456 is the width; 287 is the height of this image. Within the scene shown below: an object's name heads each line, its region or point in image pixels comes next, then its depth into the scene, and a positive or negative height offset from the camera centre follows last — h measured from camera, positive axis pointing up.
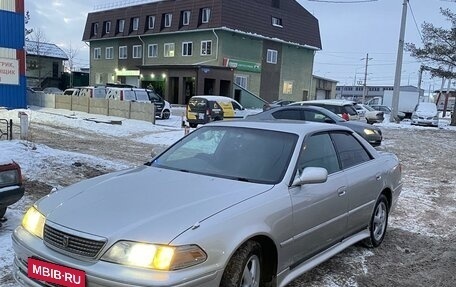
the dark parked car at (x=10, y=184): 4.67 -1.19
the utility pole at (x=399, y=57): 30.02 +2.46
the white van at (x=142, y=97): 24.89 -1.03
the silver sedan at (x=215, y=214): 2.79 -0.96
